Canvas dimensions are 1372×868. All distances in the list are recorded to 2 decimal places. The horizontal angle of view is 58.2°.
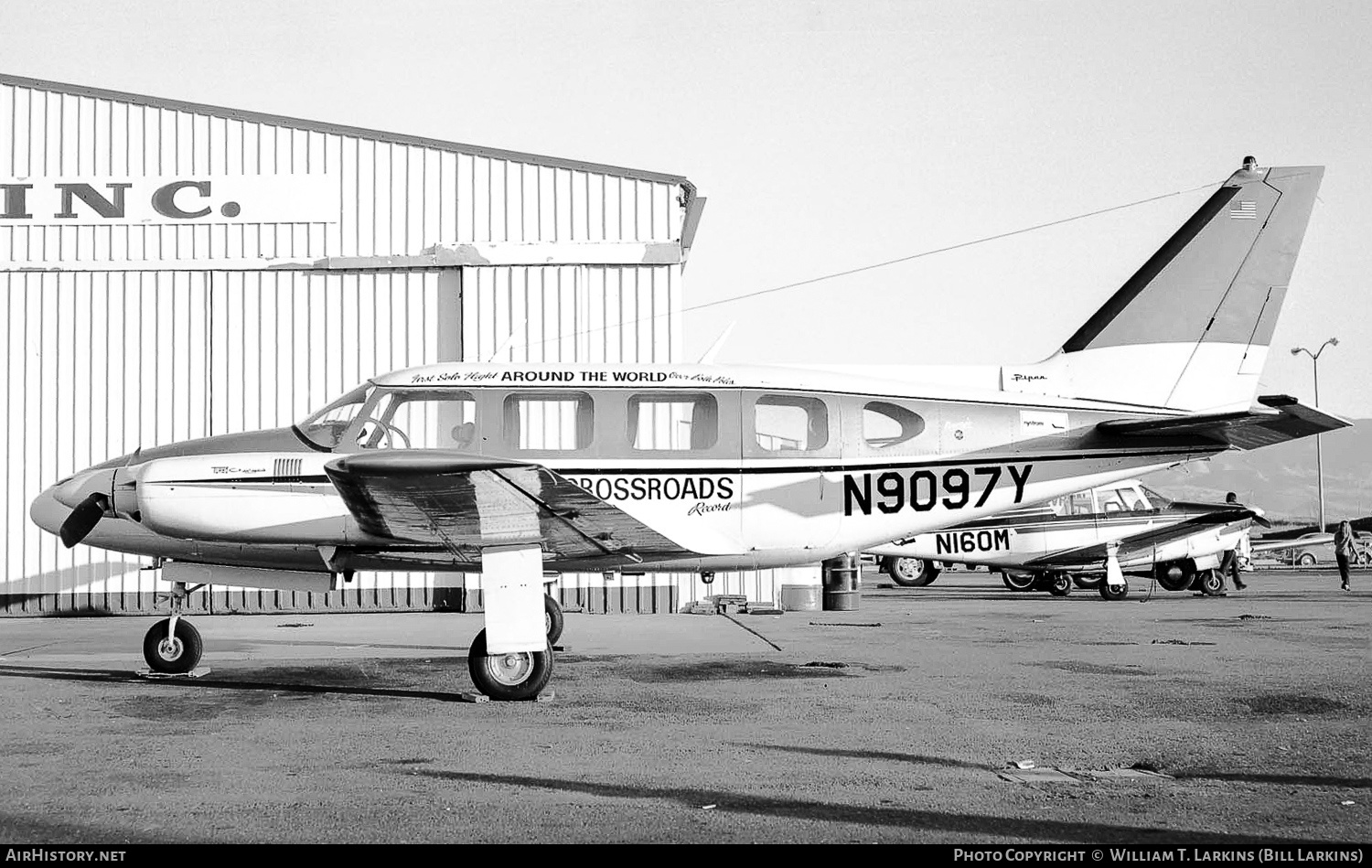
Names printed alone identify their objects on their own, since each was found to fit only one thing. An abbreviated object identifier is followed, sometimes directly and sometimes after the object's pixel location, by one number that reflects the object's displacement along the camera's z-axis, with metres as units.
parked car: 41.50
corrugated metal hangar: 18.53
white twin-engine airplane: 9.91
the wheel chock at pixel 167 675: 10.53
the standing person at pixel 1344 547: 27.75
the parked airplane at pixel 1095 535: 24.52
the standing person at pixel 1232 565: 26.00
